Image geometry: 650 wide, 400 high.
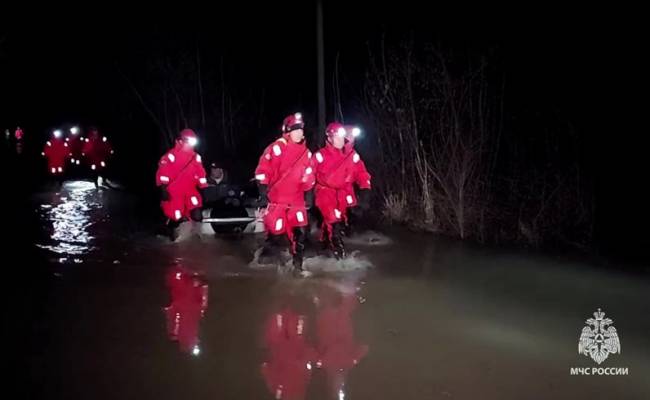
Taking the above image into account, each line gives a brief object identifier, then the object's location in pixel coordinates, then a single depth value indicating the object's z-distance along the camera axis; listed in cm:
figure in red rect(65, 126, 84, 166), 2175
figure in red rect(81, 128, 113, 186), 2084
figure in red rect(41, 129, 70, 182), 2123
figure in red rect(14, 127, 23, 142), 3768
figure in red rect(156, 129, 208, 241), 1100
